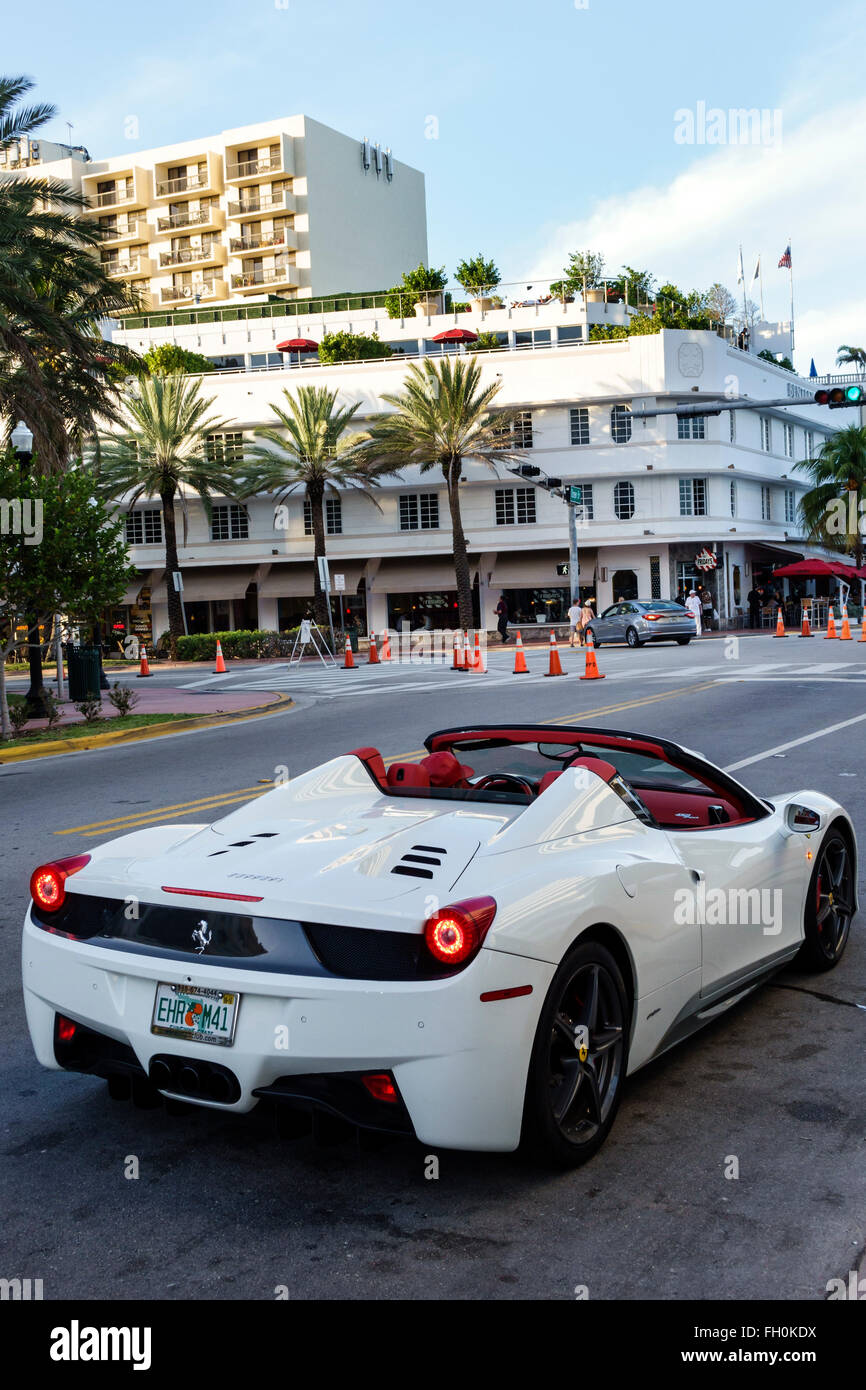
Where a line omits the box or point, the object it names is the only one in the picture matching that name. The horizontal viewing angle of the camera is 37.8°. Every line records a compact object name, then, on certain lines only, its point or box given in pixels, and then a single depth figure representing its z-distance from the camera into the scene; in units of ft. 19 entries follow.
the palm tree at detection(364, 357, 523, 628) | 168.76
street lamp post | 59.67
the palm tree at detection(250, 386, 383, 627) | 172.55
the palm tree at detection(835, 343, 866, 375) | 243.81
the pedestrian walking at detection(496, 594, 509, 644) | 167.94
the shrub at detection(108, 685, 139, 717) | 66.13
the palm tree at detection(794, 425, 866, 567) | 197.57
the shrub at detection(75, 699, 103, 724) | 62.95
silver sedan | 124.26
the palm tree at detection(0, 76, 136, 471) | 69.00
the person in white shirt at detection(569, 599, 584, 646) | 142.82
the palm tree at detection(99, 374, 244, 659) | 168.45
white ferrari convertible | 11.00
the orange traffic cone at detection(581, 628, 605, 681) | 79.30
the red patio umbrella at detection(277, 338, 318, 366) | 216.66
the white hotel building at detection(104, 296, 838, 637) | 185.06
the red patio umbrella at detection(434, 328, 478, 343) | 215.10
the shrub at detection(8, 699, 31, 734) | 59.52
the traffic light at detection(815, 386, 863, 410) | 83.61
